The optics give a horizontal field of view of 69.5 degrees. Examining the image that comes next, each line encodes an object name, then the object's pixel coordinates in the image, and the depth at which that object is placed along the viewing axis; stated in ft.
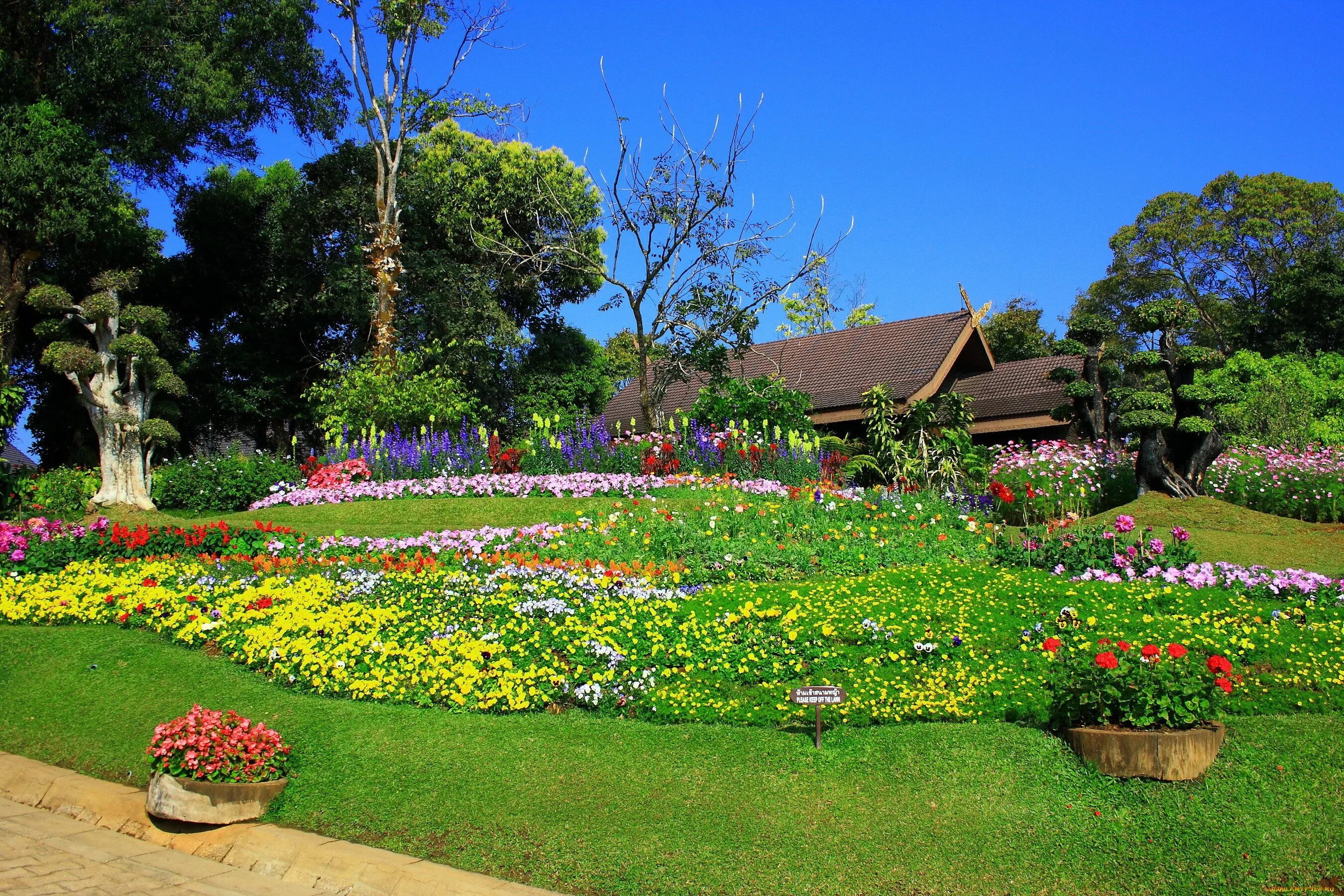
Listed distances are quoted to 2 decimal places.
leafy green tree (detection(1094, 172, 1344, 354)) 119.44
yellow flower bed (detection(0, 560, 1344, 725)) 21.09
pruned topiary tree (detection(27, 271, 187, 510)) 53.72
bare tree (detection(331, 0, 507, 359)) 68.03
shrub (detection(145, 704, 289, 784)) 18.06
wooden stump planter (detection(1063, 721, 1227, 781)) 16.34
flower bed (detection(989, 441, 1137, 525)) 45.50
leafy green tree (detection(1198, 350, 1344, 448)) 64.18
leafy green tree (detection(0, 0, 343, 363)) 57.31
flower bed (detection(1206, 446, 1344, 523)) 41.91
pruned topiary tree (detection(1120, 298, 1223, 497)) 43.19
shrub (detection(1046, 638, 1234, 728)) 16.61
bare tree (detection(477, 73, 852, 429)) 60.59
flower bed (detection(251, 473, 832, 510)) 48.65
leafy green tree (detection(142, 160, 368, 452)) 81.71
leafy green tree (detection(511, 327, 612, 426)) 89.76
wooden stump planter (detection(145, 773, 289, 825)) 17.80
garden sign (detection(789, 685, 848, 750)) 17.57
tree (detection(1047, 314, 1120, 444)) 49.73
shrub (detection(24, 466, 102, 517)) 53.11
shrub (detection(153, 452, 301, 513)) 53.21
